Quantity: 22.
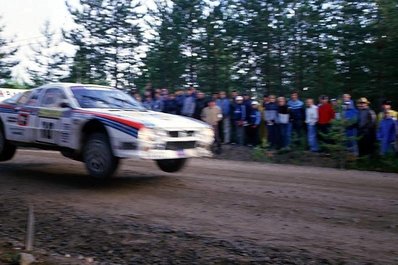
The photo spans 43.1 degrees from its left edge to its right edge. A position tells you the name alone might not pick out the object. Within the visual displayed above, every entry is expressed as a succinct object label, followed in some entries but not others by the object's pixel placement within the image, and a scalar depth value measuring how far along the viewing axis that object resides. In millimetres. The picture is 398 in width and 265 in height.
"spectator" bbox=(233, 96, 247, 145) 16188
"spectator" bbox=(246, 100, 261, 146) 15999
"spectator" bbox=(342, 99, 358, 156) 13047
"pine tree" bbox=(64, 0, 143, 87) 31891
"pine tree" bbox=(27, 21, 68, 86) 36531
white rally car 7836
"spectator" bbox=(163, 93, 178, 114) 17250
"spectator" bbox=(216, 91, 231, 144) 16641
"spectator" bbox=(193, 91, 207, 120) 16656
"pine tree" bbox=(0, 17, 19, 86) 40094
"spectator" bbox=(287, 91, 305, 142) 15133
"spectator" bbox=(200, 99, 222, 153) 16031
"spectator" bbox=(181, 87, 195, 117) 16783
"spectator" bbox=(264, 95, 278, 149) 15445
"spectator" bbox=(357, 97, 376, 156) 13461
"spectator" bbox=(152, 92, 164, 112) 17422
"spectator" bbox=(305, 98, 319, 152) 14734
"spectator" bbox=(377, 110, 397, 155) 12941
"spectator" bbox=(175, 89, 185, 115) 17222
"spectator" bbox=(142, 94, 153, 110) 17741
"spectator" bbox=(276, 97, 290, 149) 15188
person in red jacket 14492
